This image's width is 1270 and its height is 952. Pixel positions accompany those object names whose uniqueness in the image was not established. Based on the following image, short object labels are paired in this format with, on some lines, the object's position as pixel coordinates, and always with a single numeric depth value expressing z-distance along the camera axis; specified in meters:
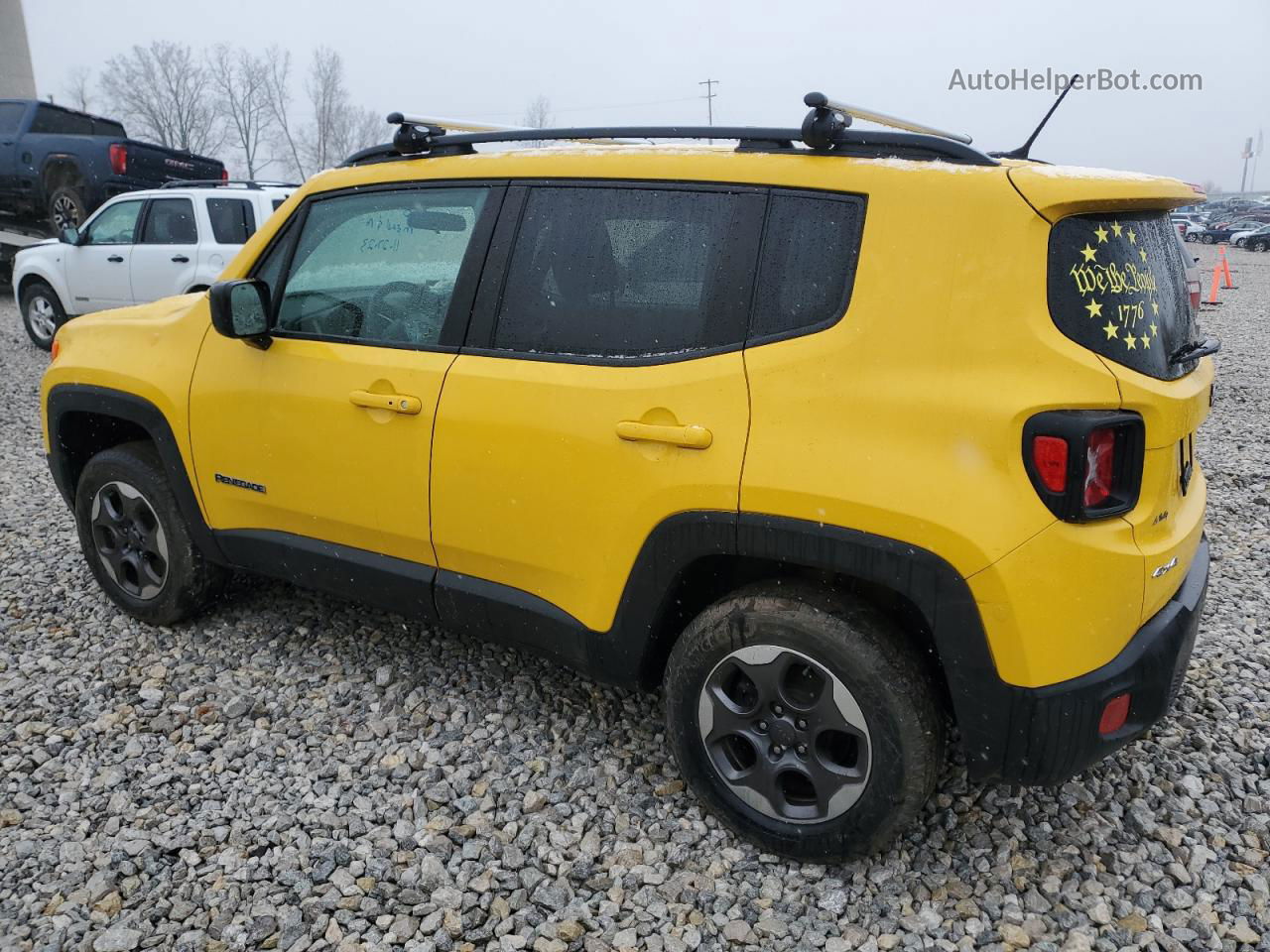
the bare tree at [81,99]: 66.26
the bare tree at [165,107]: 61.84
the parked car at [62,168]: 12.34
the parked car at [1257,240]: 36.12
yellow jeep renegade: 2.07
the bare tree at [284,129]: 66.56
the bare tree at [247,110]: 65.88
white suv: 9.14
